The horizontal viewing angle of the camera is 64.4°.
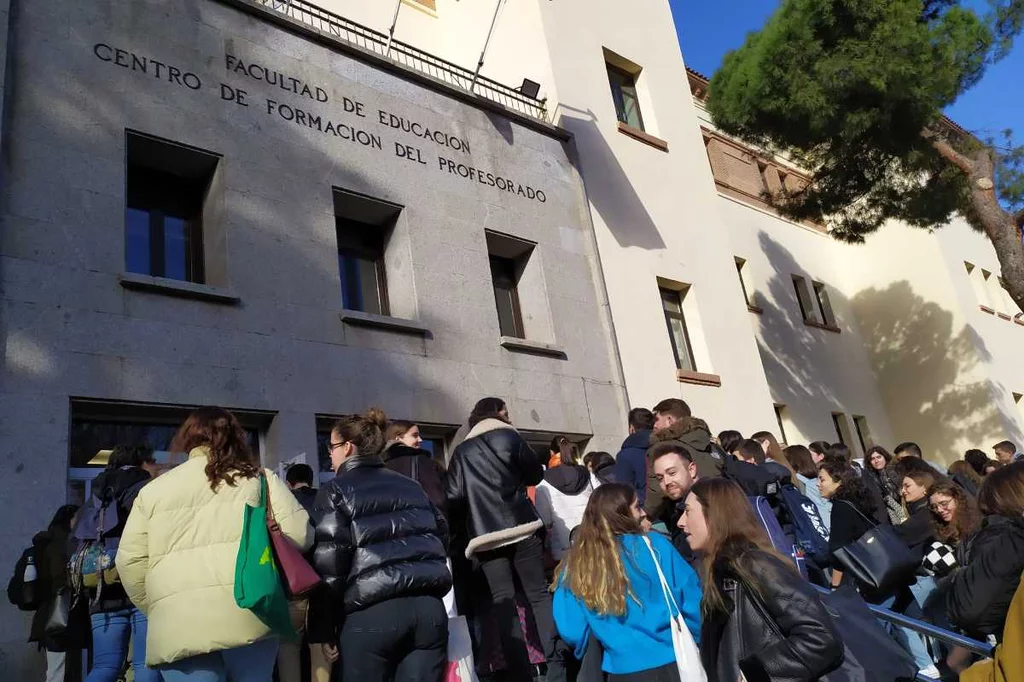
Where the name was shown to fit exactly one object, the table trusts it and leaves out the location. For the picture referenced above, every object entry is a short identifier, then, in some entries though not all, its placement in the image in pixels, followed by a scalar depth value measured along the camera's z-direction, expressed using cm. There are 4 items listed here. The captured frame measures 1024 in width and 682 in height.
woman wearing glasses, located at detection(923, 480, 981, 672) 501
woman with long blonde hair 344
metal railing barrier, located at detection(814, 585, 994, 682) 359
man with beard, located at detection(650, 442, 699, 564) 470
